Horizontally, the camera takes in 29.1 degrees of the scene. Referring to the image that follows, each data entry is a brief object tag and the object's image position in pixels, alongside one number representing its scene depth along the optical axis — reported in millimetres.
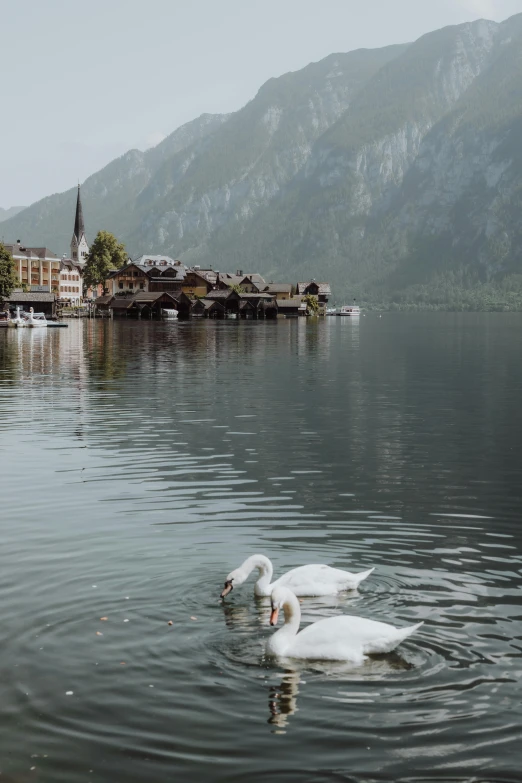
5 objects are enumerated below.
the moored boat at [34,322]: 151375
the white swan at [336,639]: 13062
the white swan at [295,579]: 15641
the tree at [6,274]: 154500
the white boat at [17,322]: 149750
